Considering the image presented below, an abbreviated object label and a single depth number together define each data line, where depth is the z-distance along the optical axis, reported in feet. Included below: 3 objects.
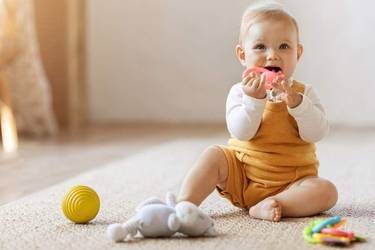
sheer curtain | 10.70
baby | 5.98
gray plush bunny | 5.33
